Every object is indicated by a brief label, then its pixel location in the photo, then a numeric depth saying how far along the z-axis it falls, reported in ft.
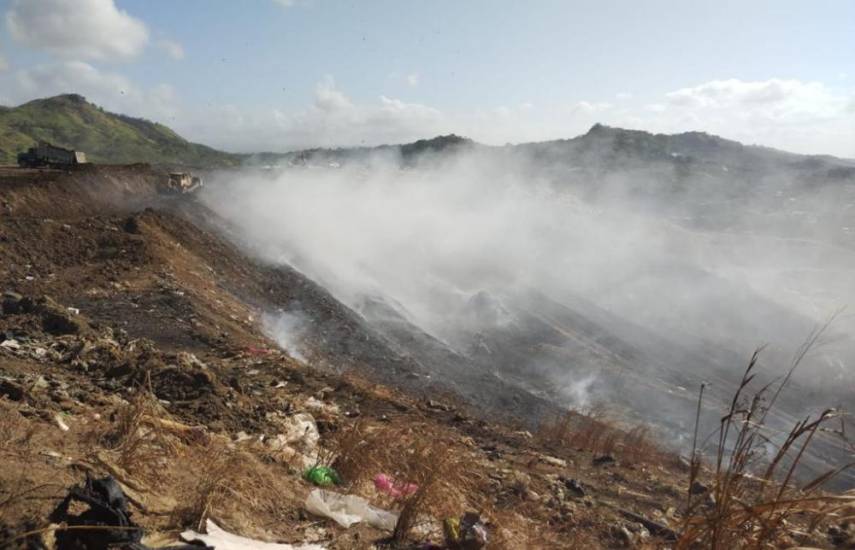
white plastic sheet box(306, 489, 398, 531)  9.56
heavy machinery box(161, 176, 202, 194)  71.36
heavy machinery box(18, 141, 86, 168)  69.10
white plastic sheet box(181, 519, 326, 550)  7.32
